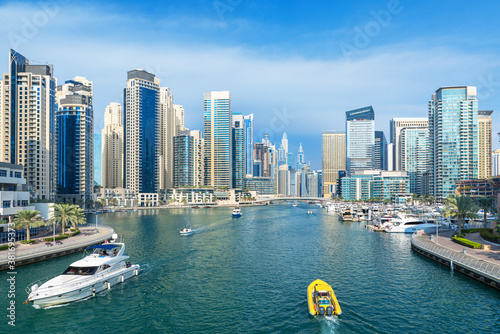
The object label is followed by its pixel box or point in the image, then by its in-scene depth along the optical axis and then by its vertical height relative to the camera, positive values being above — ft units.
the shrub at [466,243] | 201.08 -47.26
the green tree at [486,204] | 277.23 -30.57
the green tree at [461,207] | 260.83 -31.05
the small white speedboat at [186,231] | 337.66 -63.75
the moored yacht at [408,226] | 354.74 -62.25
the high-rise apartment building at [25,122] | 586.04 +84.60
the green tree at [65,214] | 261.15 -35.29
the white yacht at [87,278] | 126.82 -46.41
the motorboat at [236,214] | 599.57 -81.13
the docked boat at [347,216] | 518.37 -74.29
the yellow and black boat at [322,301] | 118.93 -48.71
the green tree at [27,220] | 217.15 -33.40
